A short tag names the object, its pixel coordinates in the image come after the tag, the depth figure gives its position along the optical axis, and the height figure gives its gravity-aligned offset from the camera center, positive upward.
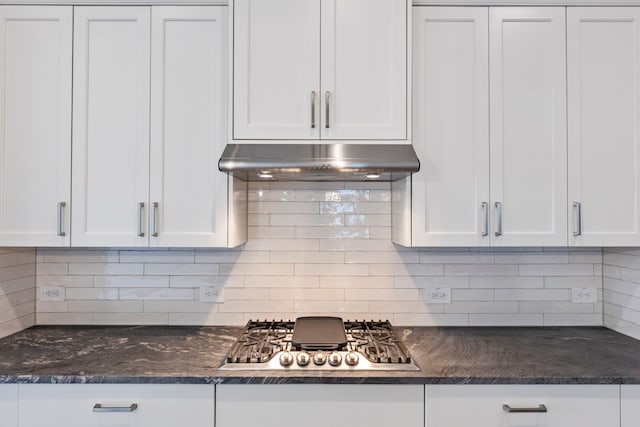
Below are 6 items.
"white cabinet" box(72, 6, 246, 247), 1.75 +0.41
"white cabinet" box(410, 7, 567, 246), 1.74 +0.41
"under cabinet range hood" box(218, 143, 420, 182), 1.56 +0.23
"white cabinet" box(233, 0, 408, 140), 1.69 +0.62
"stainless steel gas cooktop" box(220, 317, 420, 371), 1.49 -0.55
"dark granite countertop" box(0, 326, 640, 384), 1.42 -0.58
